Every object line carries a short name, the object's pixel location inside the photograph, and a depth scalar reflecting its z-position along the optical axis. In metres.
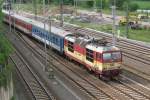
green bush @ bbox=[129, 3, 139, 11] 128.12
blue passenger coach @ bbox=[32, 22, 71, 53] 45.95
